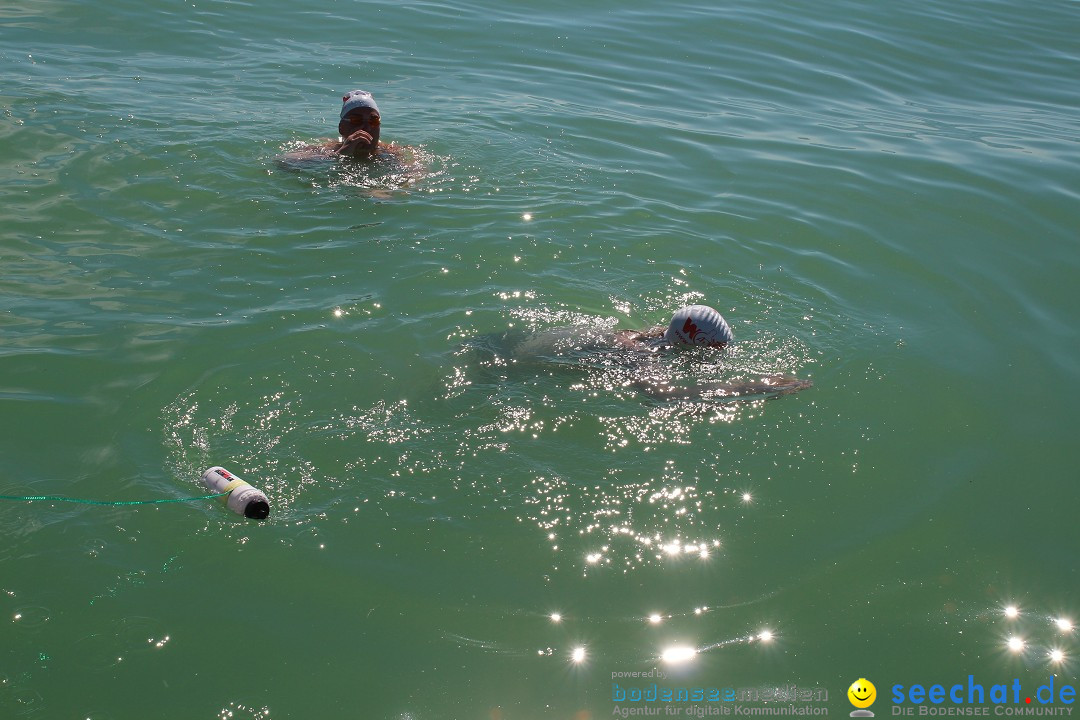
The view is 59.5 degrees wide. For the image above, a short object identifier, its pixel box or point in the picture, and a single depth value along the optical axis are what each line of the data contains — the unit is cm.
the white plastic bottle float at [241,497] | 488
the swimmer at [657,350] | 659
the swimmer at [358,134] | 972
